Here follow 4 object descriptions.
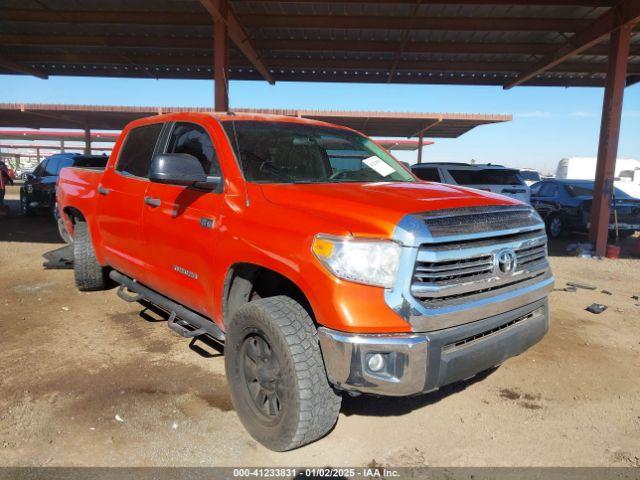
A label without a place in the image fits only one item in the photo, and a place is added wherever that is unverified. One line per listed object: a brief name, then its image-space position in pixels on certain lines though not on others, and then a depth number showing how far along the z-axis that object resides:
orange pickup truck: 2.32
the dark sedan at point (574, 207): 11.62
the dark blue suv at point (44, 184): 13.08
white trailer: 29.92
